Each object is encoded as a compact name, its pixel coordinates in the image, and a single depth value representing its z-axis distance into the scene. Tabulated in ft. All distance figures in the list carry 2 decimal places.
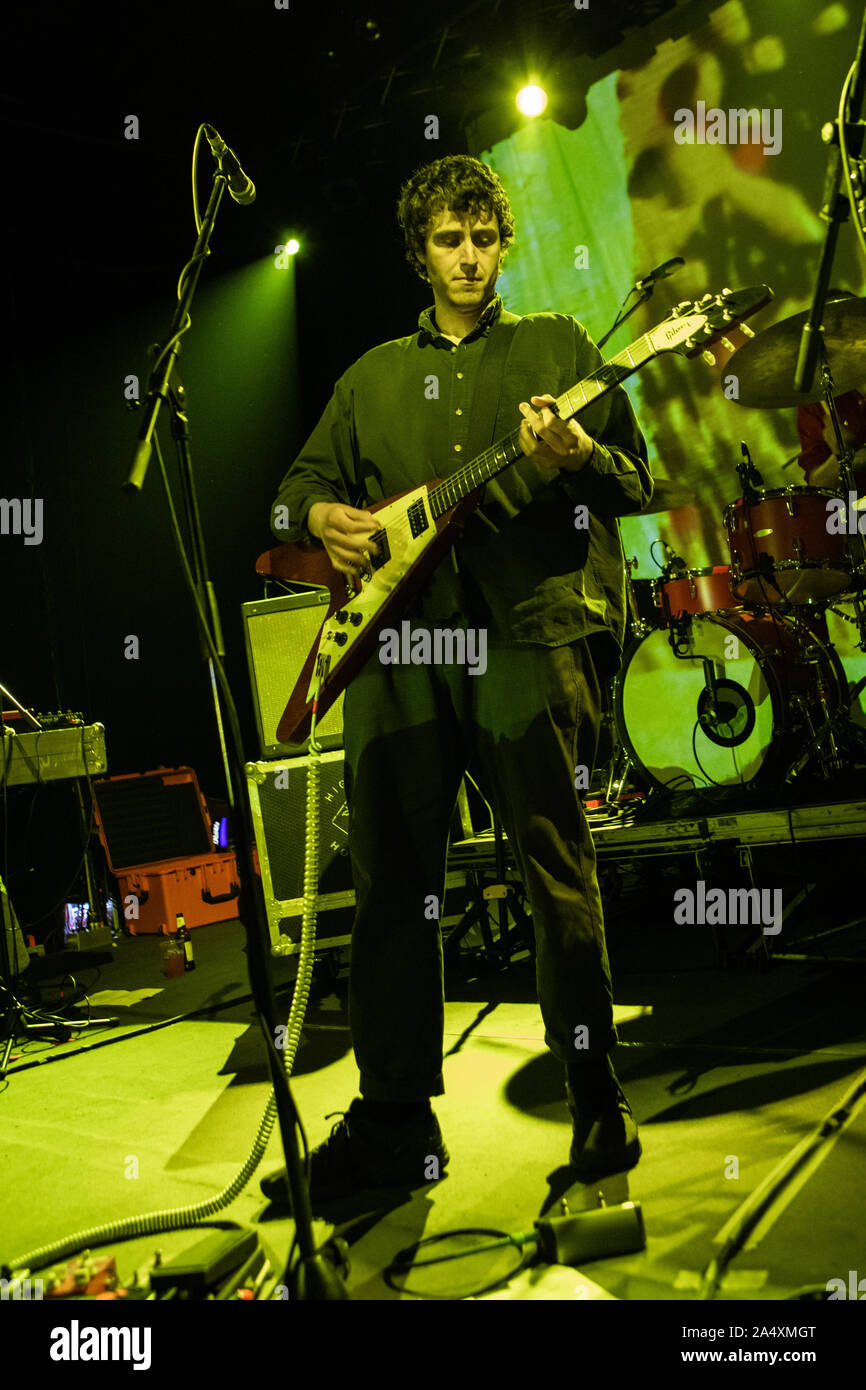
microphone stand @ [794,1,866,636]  4.96
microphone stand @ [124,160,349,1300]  4.32
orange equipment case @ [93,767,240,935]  20.13
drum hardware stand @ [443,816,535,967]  11.88
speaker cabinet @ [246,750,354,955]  12.06
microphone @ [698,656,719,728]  15.34
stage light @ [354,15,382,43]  18.24
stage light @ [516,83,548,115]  18.74
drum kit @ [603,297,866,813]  13.00
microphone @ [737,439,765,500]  15.12
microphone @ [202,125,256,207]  5.67
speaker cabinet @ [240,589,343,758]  12.81
